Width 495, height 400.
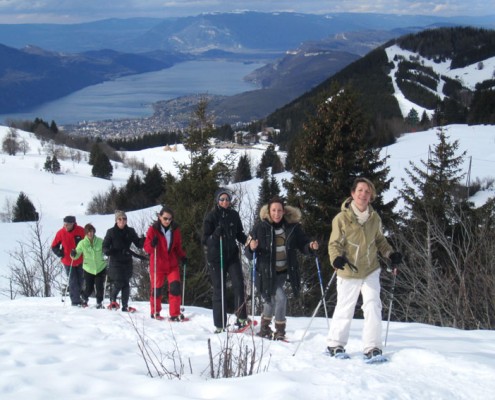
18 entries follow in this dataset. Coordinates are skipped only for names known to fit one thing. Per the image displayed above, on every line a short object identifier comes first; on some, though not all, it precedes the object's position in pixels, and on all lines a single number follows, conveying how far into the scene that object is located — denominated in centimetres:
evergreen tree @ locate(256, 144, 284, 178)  6775
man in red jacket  925
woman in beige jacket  515
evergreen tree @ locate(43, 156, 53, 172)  7356
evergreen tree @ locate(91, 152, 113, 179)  7538
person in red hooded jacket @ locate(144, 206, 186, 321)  755
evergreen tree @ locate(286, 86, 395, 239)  1612
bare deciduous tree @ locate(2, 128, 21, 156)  8912
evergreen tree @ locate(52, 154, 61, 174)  7338
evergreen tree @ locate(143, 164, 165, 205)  5734
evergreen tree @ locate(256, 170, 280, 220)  3727
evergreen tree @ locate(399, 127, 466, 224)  1811
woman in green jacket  910
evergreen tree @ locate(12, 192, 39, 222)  5066
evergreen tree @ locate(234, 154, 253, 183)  6478
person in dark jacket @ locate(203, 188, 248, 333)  677
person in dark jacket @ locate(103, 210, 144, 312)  835
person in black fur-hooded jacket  609
